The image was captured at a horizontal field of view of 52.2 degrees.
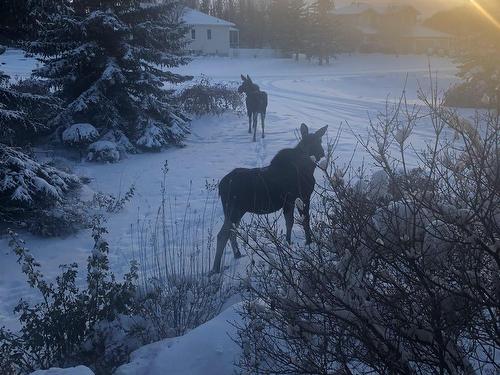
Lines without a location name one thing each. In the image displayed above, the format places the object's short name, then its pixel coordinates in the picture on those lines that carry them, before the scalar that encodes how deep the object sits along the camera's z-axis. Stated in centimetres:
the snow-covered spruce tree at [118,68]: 1382
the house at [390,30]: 6944
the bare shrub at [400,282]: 277
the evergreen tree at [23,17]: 775
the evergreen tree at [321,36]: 5450
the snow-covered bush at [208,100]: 1947
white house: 6259
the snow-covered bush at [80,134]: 1355
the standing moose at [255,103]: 1647
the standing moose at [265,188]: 646
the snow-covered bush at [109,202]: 937
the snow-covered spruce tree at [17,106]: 818
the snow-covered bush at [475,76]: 2394
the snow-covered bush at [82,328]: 446
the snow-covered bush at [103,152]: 1341
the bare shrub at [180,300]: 492
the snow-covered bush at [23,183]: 807
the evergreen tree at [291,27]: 5581
